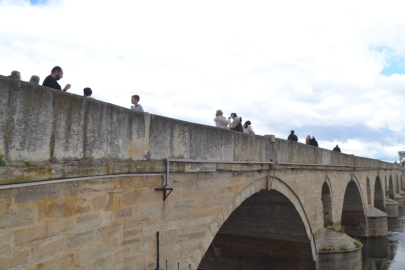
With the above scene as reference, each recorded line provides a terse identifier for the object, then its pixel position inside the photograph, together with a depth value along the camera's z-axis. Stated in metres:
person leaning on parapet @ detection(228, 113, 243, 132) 8.56
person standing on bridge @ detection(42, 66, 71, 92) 4.24
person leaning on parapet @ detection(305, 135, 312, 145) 14.39
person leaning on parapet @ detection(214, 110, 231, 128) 8.11
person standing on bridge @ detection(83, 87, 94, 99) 5.53
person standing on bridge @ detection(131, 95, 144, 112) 6.11
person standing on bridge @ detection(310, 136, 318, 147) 14.34
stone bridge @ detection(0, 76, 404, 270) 3.34
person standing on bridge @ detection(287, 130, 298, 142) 13.12
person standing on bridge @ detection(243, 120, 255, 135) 9.86
